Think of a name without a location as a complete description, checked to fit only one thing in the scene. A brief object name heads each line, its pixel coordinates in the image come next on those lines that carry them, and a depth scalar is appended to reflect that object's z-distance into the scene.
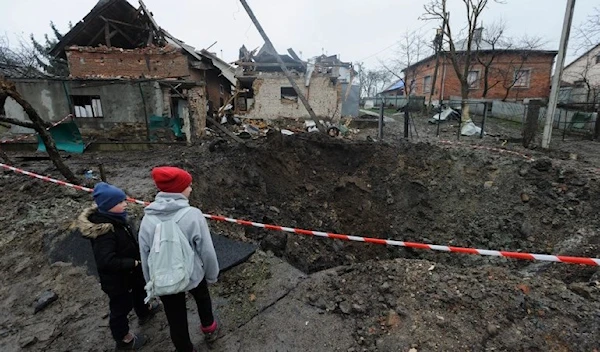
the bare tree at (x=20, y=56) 21.02
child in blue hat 2.24
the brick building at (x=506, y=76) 25.52
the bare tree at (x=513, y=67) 25.31
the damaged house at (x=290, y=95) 18.84
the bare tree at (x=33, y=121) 4.86
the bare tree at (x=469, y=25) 18.97
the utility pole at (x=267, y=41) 10.44
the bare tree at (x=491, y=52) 24.98
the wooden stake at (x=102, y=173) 5.35
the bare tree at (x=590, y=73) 26.47
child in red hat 2.07
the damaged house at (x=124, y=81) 10.50
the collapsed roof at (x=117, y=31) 13.48
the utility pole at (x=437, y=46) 21.73
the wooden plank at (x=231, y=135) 9.93
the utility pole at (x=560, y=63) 8.72
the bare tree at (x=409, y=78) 35.30
